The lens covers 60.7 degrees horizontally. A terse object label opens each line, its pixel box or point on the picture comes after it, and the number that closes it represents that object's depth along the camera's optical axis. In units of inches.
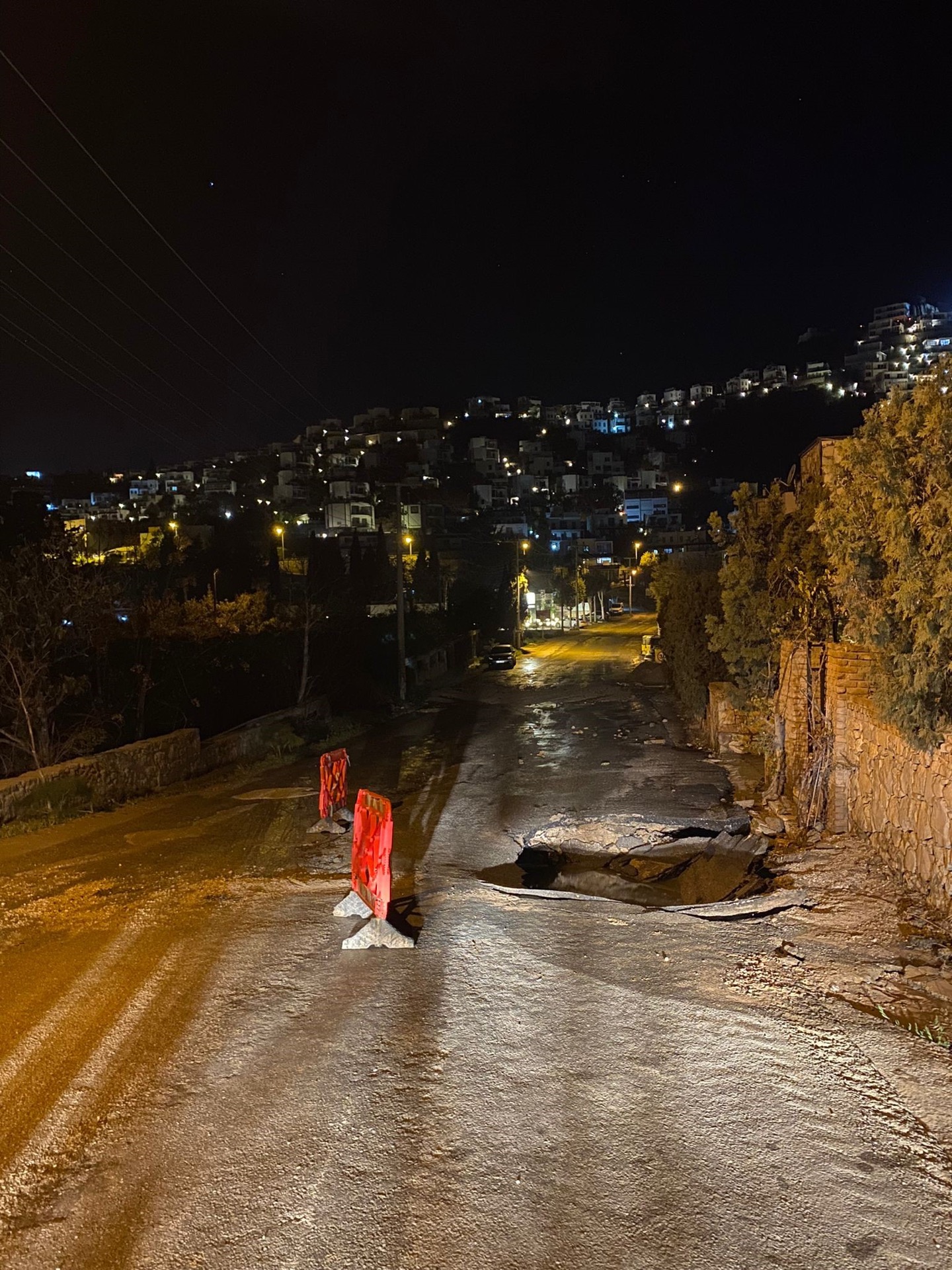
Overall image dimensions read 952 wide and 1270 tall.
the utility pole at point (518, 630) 2158.0
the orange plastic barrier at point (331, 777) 454.0
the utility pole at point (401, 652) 1096.2
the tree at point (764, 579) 517.3
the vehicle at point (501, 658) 1669.5
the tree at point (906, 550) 279.1
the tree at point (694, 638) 775.7
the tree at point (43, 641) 505.7
